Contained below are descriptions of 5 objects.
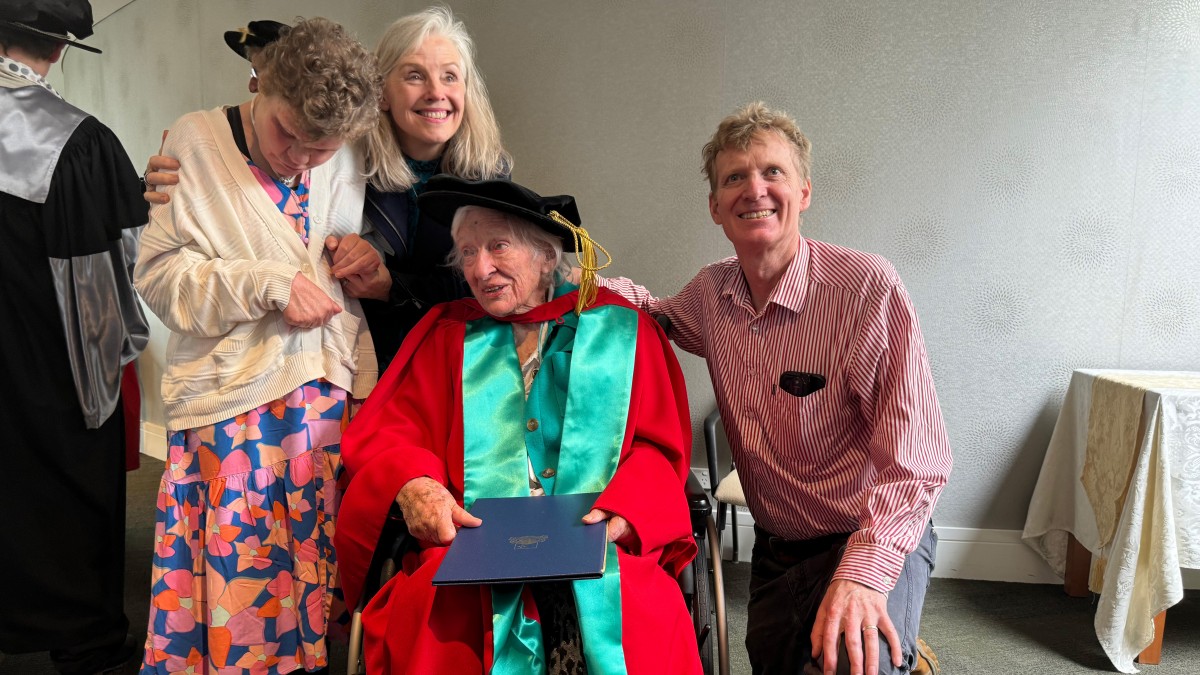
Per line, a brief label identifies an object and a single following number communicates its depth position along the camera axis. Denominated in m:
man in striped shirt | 1.65
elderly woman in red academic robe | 1.52
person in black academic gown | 2.25
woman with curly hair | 1.75
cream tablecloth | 2.69
